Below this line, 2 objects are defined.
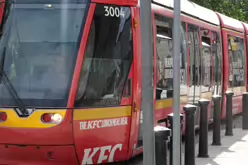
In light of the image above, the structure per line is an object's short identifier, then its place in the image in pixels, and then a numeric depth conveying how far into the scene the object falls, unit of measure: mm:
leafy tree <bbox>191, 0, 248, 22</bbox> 28641
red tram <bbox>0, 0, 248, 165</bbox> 7312
